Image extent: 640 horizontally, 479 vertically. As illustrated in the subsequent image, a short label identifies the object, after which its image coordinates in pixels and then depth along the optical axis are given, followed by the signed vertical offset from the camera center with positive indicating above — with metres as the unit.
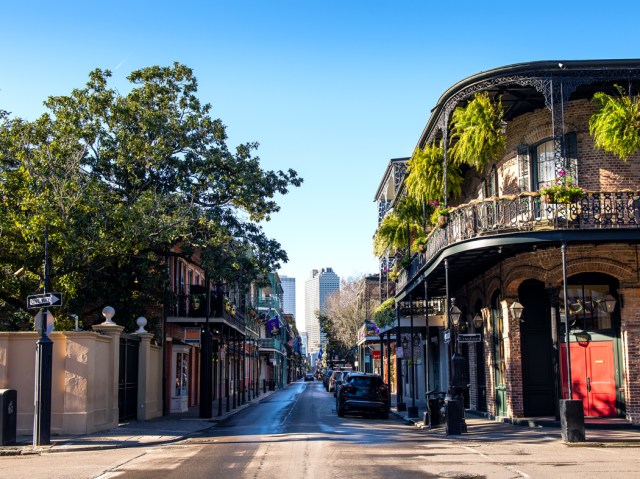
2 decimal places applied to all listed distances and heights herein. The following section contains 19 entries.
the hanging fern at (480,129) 20.28 +5.46
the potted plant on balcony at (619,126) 18.09 +4.90
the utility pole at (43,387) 16.12 -0.86
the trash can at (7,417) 16.08 -1.46
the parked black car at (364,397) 27.05 -1.97
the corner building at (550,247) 18.41 +2.27
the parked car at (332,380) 51.16 -2.75
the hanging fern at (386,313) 35.39 +1.24
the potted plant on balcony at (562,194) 17.61 +3.24
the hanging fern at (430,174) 24.19 +5.13
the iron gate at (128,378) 22.77 -1.02
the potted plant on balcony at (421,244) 25.34 +3.11
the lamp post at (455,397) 18.91 -1.44
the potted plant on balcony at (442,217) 21.03 +3.33
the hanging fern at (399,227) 28.48 +4.22
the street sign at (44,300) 16.05 +0.94
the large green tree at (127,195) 21.69 +4.56
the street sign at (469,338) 20.23 +0.01
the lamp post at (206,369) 26.34 -0.91
